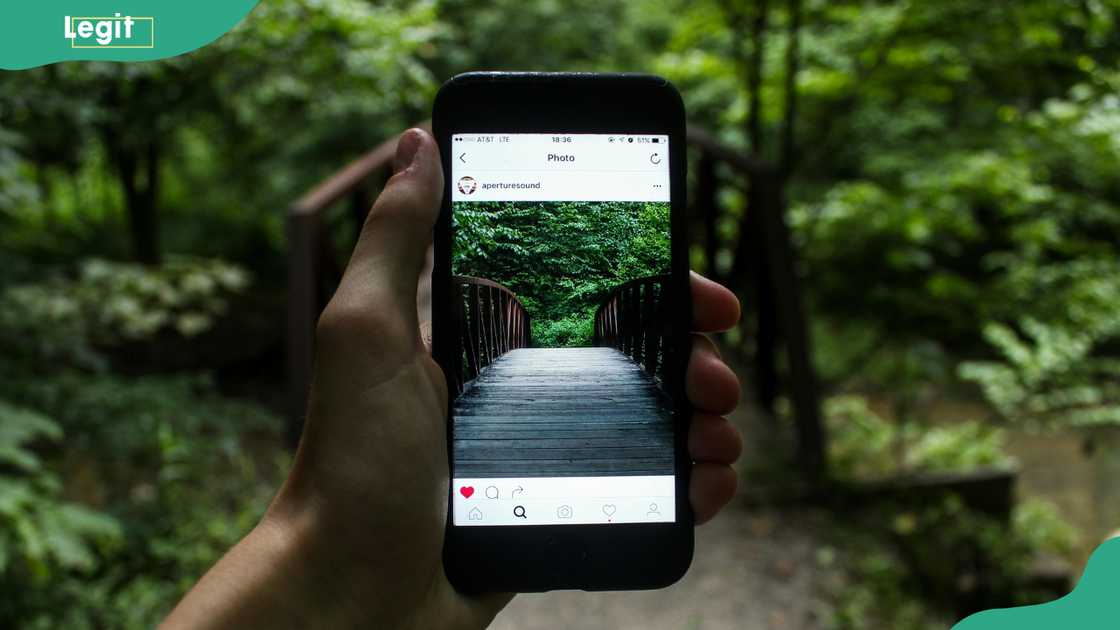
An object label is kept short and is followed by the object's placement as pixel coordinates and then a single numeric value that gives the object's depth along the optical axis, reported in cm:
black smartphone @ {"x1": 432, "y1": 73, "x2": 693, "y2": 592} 24
